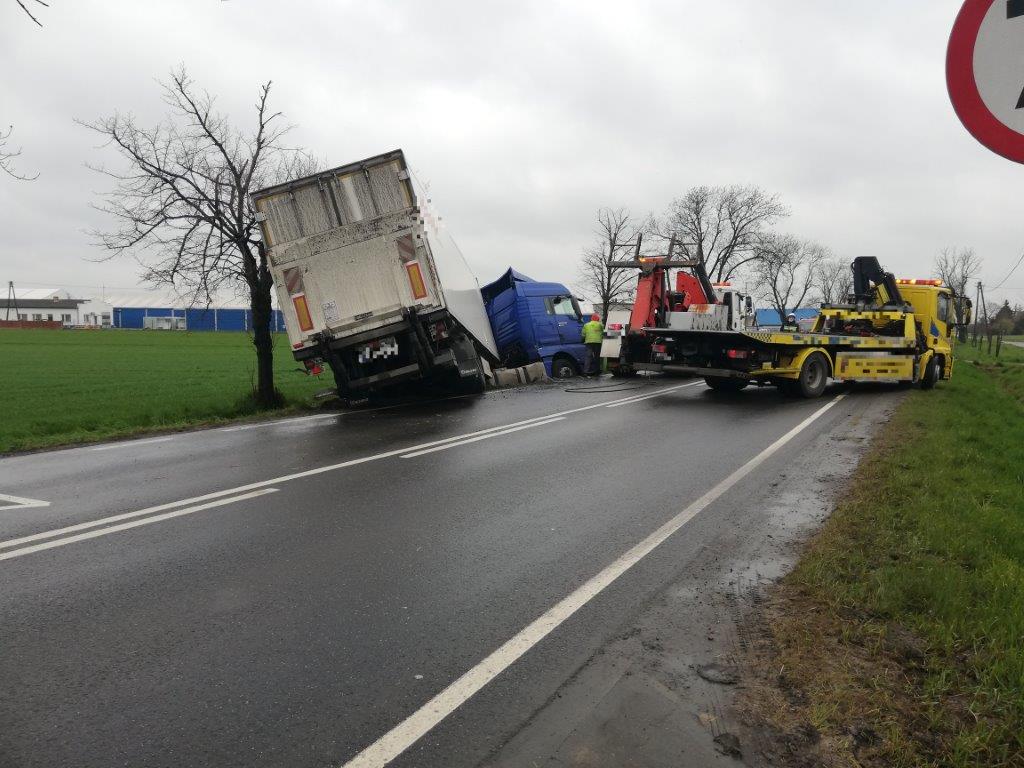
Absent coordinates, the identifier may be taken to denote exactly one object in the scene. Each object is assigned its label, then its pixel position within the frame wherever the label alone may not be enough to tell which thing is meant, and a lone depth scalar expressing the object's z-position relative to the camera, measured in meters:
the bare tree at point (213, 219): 11.89
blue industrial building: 98.25
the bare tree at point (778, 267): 68.62
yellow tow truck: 14.56
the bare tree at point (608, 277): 53.81
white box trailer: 11.97
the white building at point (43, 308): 126.19
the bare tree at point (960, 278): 59.72
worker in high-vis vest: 20.88
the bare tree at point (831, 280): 92.62
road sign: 2.54
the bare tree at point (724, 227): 66.25
